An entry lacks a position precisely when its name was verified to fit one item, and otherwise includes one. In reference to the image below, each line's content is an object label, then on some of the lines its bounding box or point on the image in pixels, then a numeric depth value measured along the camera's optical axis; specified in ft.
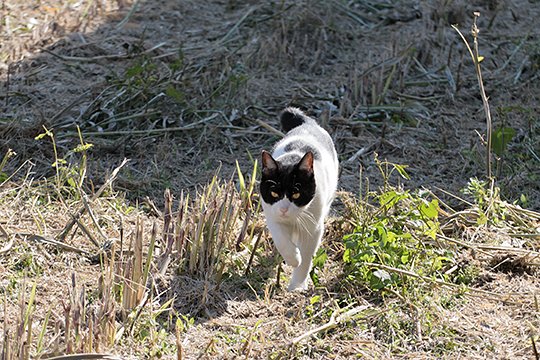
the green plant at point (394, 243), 28.68
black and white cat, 27.76
